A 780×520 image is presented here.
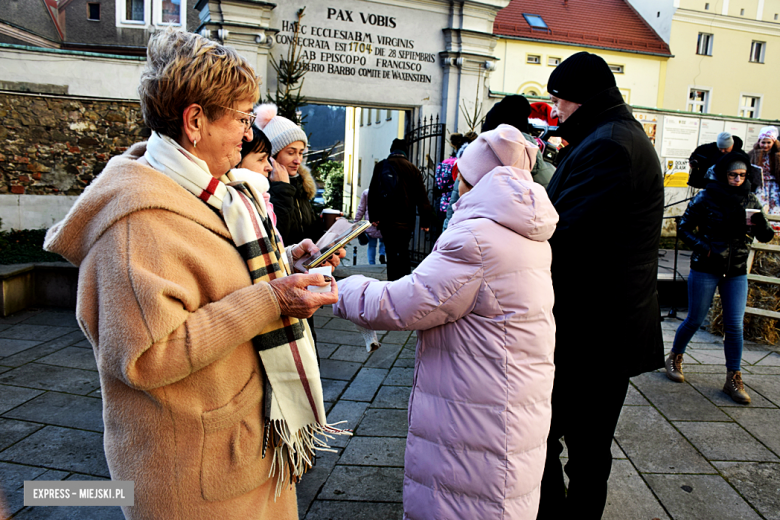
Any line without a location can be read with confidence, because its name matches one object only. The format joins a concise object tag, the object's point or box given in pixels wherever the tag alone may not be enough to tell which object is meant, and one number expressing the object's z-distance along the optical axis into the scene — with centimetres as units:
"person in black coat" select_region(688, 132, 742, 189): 757
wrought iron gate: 966
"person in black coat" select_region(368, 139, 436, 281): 691
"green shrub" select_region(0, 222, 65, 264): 689
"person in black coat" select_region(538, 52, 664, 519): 231
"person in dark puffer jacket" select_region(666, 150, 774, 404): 438
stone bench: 635
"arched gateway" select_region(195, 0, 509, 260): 866
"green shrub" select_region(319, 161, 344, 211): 2559
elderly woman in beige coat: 125
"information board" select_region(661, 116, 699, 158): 1176
